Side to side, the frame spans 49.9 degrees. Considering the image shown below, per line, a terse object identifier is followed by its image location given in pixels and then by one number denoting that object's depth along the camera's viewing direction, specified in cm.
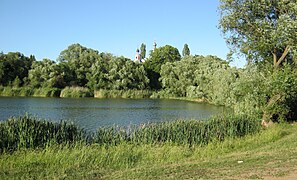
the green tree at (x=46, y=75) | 5272
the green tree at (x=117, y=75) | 5825
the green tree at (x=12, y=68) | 5284
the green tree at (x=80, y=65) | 5866
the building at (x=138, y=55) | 11685
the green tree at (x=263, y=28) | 1728
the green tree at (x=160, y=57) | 7744
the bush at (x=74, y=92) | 5178
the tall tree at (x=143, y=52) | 11912
